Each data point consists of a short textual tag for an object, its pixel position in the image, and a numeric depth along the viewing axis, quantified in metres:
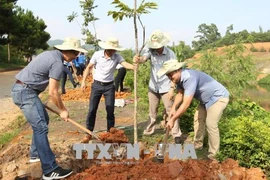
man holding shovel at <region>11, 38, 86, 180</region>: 2.85
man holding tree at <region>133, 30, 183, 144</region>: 3.89
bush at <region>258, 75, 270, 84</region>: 24.06
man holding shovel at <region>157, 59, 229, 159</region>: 3.17
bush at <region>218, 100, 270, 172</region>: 3.22
